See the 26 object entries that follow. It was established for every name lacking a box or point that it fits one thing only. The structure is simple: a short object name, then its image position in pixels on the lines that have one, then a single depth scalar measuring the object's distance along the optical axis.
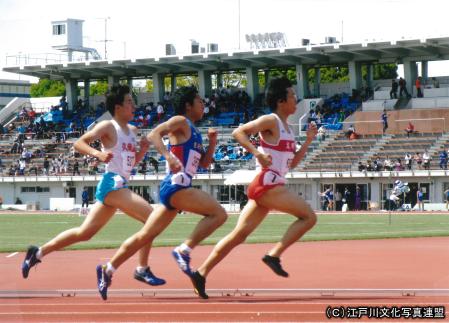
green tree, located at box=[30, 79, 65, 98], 118.25
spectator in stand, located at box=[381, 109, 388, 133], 58.28
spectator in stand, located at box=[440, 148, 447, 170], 53.15
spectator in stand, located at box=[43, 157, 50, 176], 66.56
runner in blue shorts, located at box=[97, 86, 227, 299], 10.90
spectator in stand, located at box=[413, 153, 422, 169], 54.20
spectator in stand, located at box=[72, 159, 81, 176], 65.06
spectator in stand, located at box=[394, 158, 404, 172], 54.84
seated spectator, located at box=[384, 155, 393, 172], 55.03
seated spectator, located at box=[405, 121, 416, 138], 57.55
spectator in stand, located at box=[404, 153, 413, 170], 54.62
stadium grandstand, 56.47
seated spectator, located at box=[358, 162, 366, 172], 56.06
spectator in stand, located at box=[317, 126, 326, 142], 60.16
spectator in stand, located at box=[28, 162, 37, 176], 67.38
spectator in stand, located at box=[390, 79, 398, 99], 60.88
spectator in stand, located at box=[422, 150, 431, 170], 53.84
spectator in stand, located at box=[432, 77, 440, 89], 60.81
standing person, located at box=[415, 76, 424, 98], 60.62
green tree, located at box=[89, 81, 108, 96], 112.44
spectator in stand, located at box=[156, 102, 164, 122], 68.56
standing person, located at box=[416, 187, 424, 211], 52.44
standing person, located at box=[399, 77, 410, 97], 60.81
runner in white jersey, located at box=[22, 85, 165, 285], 11.23
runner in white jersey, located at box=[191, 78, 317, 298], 10.88
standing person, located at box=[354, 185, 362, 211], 56.12
